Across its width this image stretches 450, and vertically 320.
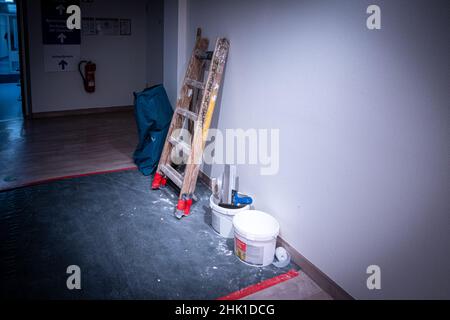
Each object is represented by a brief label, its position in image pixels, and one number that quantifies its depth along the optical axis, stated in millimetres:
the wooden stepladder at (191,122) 3232
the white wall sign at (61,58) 5555
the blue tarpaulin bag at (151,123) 3818
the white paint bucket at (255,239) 2535
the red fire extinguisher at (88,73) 5832
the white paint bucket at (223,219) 2850
